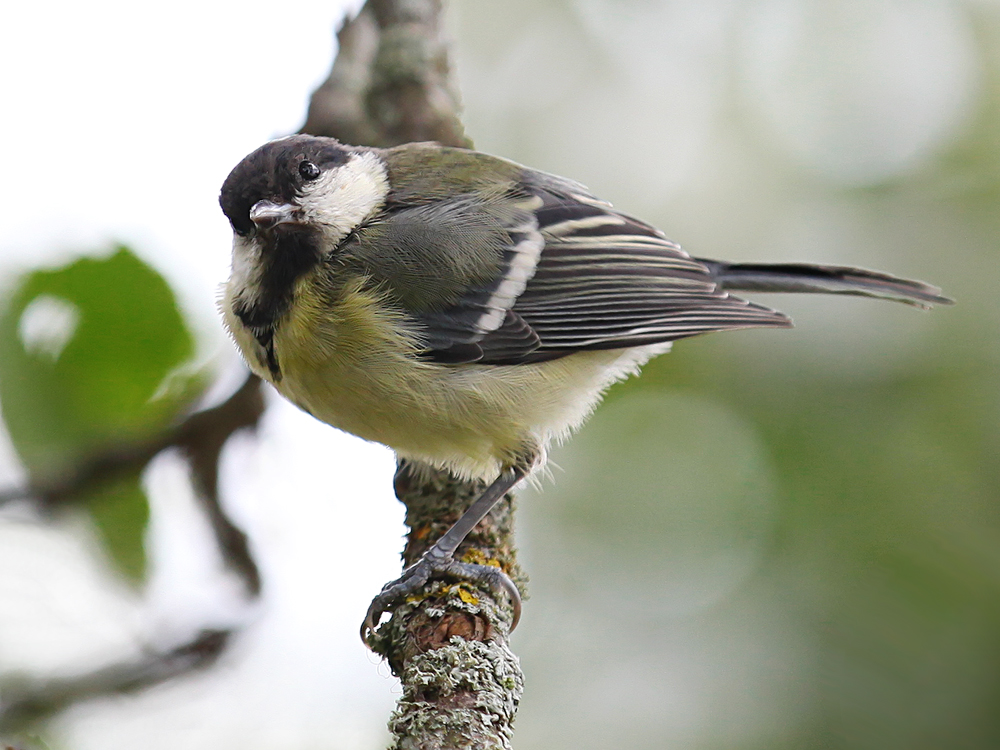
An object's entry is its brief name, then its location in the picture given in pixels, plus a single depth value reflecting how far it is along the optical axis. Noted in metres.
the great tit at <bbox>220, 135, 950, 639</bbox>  4.63
